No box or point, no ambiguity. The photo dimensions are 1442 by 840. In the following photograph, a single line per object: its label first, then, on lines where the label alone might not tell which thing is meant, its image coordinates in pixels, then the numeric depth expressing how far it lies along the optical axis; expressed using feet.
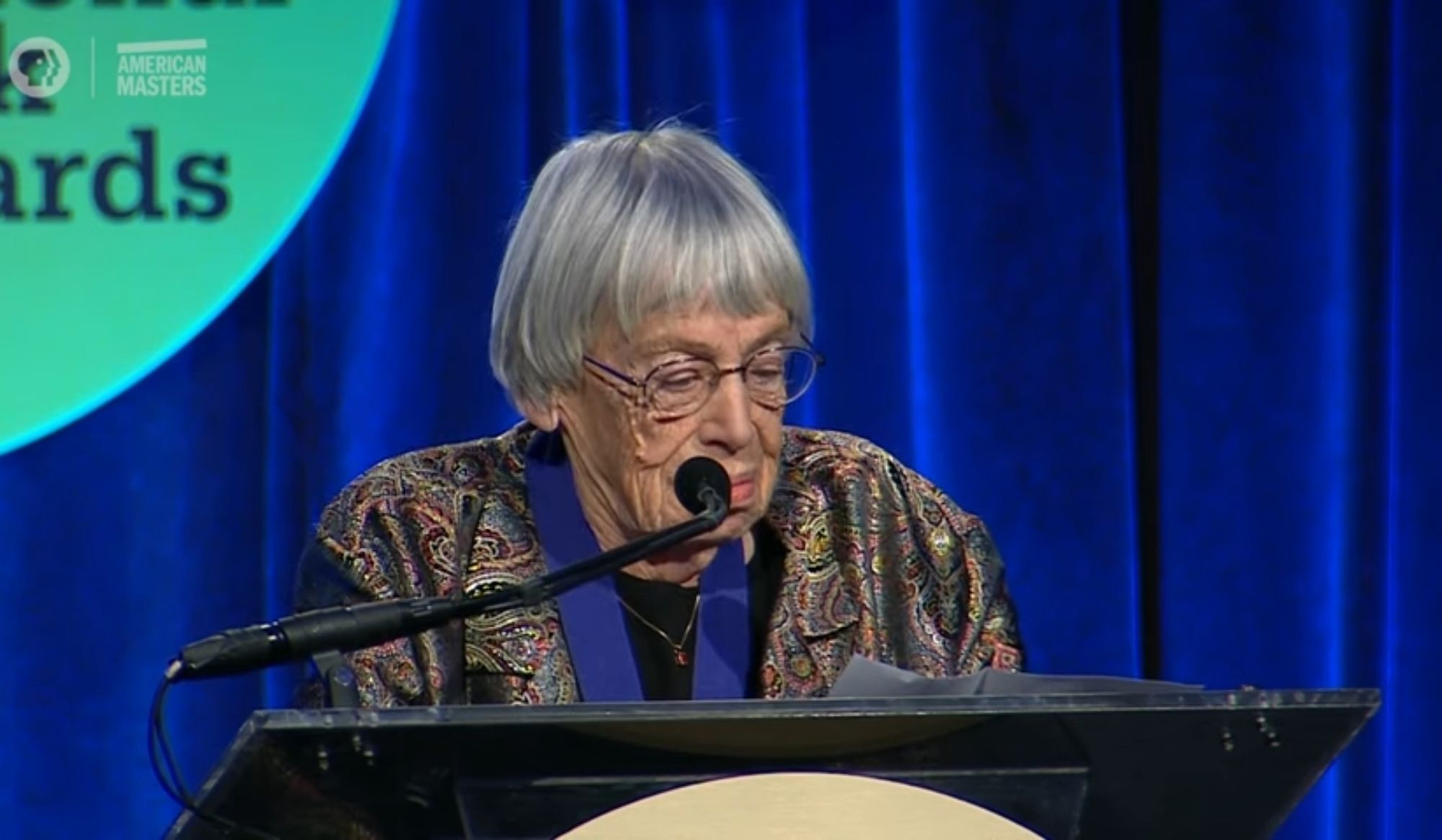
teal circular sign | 28.62
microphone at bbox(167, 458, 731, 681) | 25.34
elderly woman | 26.98
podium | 25.11
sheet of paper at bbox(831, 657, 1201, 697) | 25.37
